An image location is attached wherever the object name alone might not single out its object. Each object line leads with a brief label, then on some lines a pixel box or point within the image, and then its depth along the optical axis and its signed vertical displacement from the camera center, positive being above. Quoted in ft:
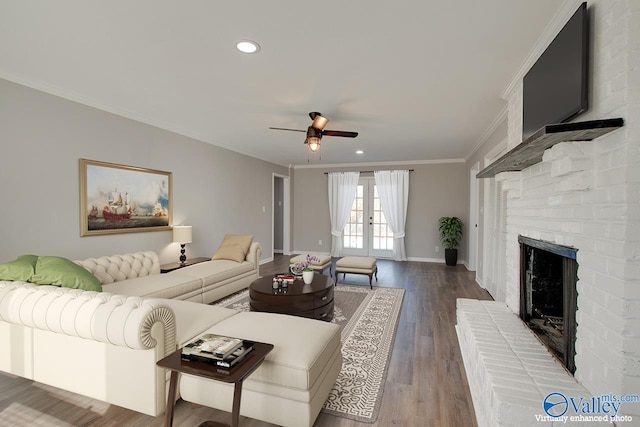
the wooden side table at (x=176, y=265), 12.83 -2.57
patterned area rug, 6.33 -4.13
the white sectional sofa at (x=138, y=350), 5.28 -2.73
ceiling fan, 11.39 +3.01
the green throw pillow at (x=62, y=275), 7.16 -1.66
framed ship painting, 11.08 +0.42
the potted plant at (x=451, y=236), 21.54 -1.86
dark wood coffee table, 9.88 -3.08
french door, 24.56 -1.52
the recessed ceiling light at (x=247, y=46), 7.09 +4.01
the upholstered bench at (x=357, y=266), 15.21 -2.93
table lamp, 14.11 -1.24
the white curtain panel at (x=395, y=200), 23.44 +0.81
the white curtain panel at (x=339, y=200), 24.81 +0.84
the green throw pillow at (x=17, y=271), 7.07 -1.51
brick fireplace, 4.06 -0.15
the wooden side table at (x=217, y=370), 4.32 -2.41
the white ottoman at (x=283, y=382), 5.21 -3.19
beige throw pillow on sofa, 14.89 -1.97
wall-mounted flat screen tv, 5.00 +2.65
